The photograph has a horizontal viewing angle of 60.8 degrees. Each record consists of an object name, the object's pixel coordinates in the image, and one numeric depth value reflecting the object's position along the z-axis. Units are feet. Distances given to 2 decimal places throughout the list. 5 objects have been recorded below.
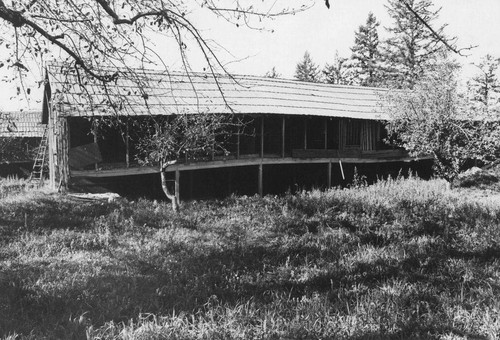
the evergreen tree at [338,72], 158.10
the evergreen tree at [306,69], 189.62
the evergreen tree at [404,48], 127.44
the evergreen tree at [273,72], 193.45
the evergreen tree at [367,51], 147.95
